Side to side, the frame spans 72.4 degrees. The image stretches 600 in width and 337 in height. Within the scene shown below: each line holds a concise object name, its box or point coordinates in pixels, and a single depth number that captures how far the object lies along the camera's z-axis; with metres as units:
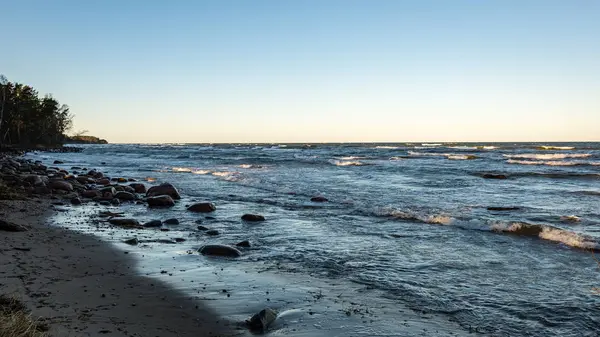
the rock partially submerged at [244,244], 9.98
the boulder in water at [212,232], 11.45
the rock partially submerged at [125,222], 12.27
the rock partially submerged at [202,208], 15.42
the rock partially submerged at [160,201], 16.67
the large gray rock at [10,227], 9.75
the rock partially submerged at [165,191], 18.69
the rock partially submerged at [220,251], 9.07
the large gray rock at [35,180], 19.32
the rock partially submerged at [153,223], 12.32
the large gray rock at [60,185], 19.41
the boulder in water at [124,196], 18.30
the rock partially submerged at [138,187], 20.80
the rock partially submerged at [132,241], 9.90
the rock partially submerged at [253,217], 13.54
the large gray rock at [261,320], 5.18
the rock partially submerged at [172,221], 12.89
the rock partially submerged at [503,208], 15.20
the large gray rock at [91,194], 18.27
